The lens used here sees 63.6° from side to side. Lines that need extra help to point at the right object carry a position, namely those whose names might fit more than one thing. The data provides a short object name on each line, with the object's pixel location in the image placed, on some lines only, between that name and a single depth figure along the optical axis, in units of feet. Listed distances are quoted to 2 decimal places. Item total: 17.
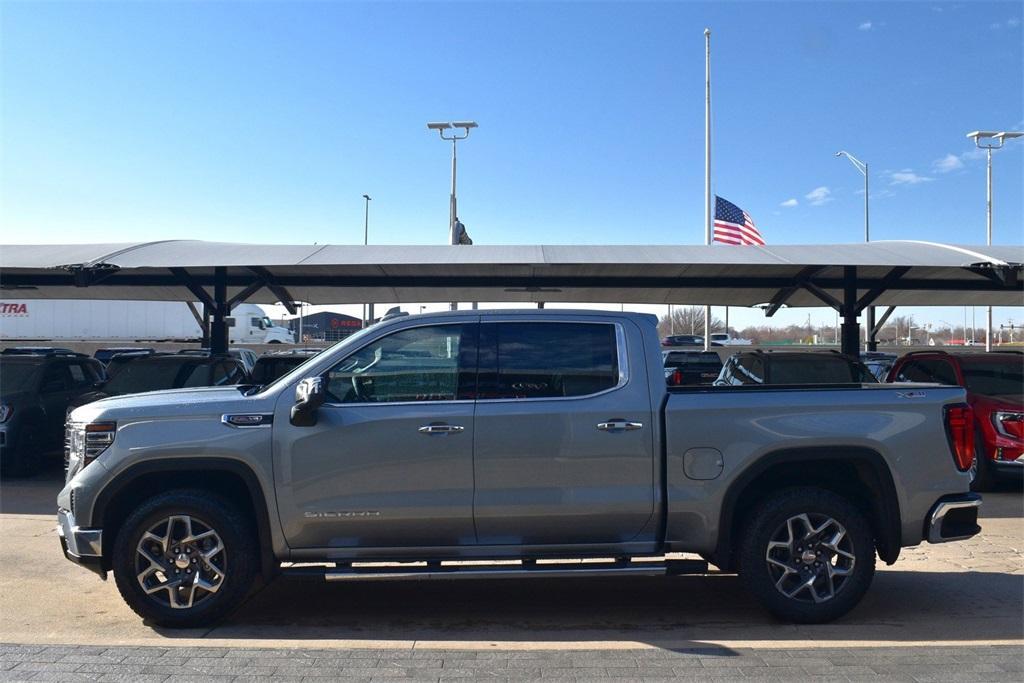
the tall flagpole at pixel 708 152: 87.81
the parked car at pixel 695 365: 62.03
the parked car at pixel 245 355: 48.08
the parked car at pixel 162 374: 38.60
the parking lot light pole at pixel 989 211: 88.05
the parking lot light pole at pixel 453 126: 77.10
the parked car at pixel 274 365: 42.01
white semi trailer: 154.40
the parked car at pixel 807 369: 36.63
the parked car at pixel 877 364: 64.30
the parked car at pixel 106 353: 92.35
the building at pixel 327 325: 230.48
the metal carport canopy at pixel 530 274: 37.32
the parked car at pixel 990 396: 32.30
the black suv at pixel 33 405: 36.78
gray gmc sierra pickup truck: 16.94
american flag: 70.23
